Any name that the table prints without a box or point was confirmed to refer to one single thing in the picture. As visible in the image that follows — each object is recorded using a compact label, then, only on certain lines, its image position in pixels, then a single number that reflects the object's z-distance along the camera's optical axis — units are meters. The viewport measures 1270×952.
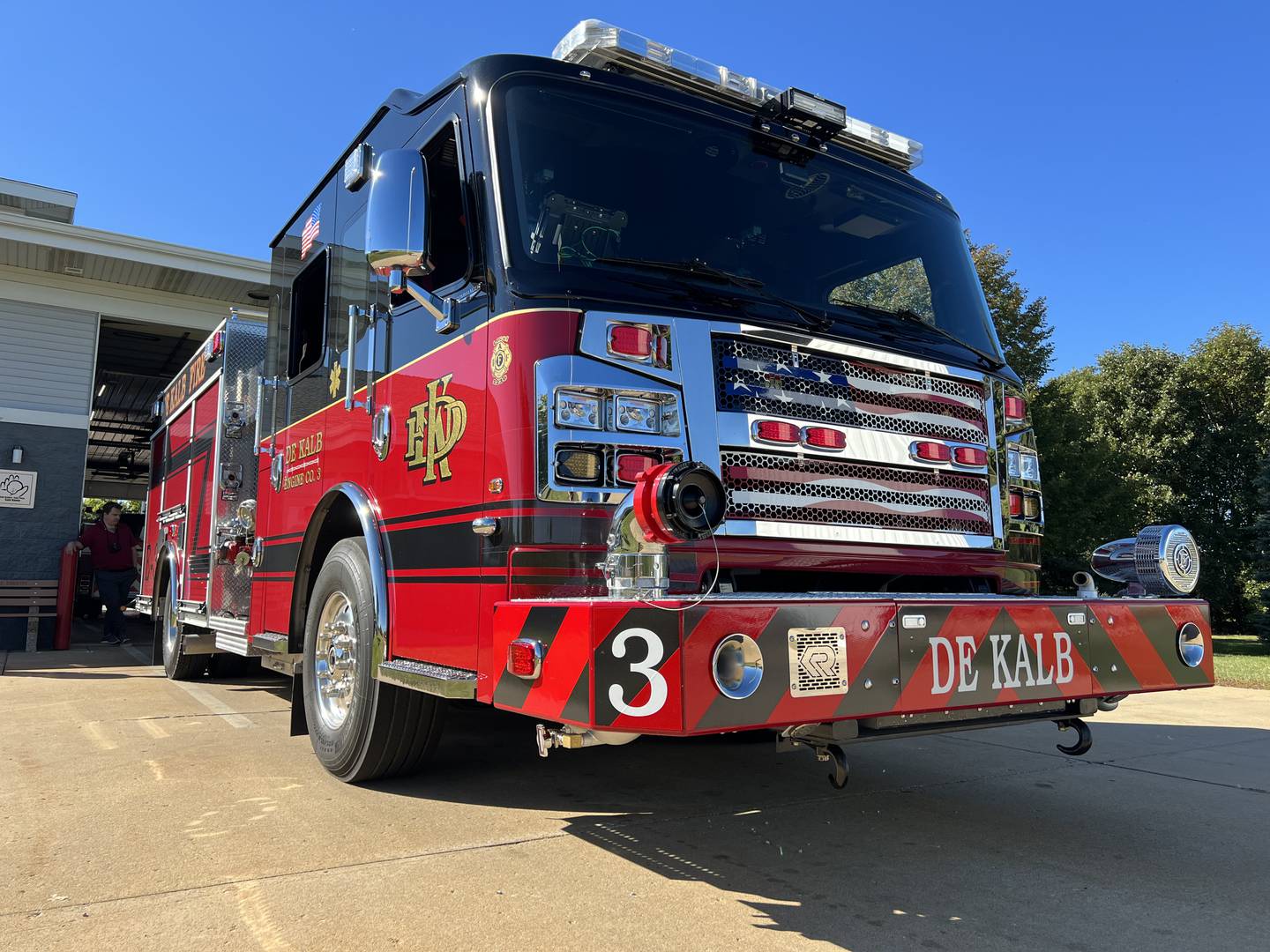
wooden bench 10.63
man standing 11.22
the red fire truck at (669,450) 2.36
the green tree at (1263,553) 17.20
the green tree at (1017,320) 19.83
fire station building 10.89
